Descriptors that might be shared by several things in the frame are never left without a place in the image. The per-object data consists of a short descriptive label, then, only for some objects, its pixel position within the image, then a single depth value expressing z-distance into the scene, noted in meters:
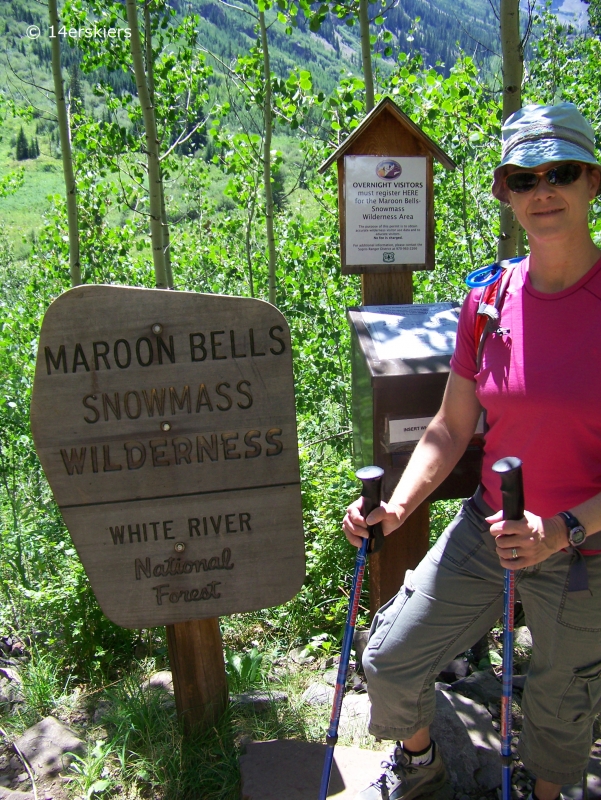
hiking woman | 1.94
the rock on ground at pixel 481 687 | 3.00
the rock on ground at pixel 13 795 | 2.42
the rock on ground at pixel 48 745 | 2.60
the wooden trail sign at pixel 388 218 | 3.00
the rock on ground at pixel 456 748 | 2.49
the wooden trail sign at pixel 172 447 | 2.17
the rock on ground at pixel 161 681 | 3.08
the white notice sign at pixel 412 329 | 2.68
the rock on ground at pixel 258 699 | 2.81
